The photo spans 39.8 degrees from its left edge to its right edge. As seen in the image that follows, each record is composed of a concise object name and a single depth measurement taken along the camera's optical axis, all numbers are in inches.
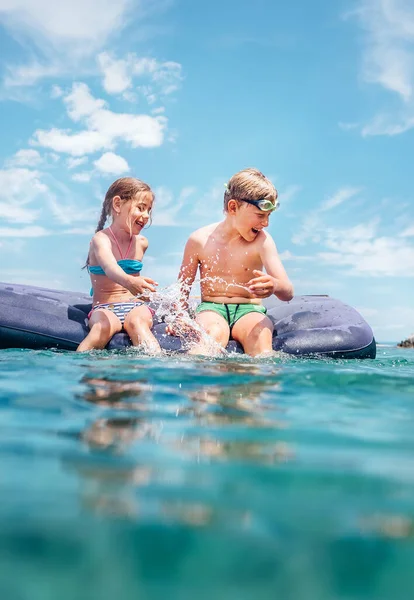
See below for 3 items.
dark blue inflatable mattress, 180.2
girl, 171.9
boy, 164.4
